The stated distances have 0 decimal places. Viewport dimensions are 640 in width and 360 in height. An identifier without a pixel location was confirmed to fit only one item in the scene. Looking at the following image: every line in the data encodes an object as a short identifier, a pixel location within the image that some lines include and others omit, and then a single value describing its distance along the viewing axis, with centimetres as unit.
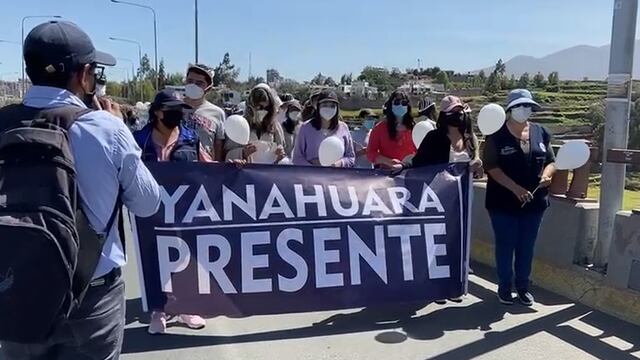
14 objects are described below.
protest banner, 434
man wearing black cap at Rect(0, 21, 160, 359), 205
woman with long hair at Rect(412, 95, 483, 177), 515
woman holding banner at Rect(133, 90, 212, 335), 450
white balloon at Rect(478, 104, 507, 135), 504
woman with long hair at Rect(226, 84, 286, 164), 552
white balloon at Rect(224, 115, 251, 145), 499
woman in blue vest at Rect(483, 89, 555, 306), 499
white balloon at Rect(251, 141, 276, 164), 547
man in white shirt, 516
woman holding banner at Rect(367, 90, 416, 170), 566
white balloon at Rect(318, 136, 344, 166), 523
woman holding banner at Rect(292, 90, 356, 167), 564
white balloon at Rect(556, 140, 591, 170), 505
